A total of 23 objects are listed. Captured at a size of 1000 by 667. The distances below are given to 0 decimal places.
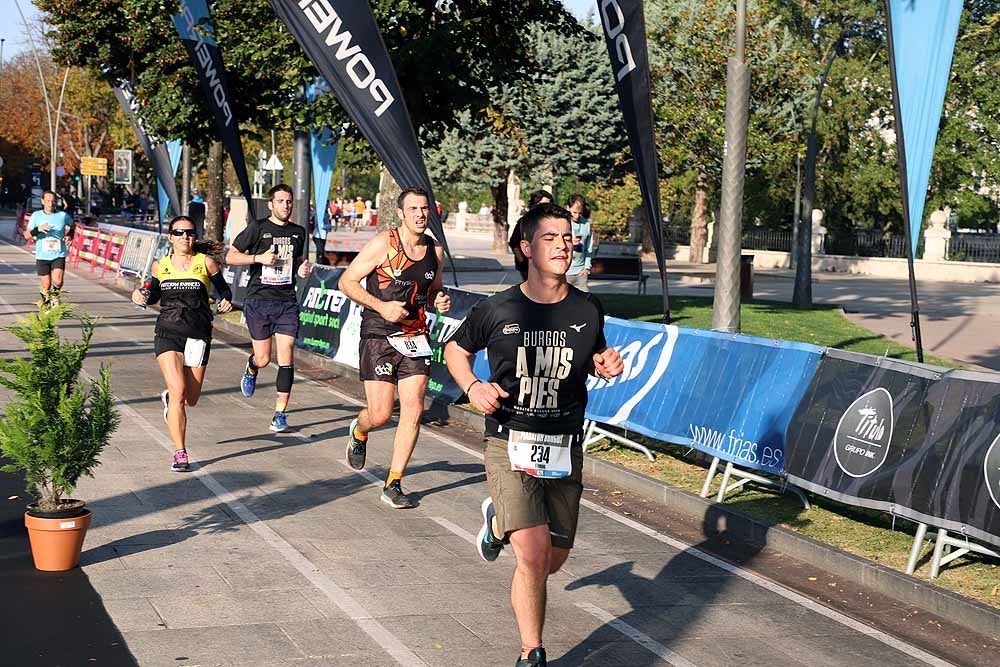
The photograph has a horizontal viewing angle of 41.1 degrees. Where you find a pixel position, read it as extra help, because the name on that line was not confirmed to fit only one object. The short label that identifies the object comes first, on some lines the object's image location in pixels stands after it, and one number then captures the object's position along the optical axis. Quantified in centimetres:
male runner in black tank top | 940
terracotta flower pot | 723
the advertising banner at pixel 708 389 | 971
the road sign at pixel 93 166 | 5869
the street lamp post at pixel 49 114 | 6104
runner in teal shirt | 2116
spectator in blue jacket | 1923
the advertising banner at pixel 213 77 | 1869
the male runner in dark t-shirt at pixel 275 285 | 1220
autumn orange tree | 7594
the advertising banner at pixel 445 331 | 1466
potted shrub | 706
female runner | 1013
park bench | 2947
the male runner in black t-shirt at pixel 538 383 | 573
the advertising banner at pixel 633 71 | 1177
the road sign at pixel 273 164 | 4163
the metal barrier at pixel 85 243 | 3806
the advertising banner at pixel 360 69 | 1335
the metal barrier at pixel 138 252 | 3083
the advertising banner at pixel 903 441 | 782
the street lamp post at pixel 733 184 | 1216
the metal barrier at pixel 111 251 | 3453
